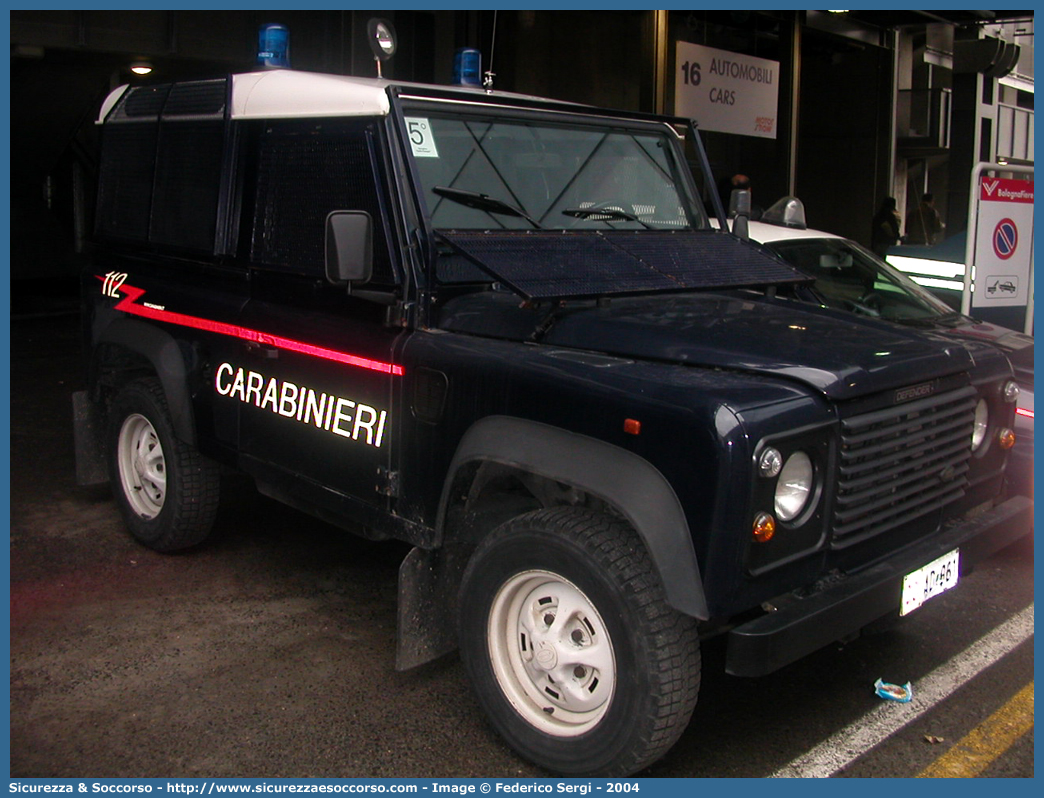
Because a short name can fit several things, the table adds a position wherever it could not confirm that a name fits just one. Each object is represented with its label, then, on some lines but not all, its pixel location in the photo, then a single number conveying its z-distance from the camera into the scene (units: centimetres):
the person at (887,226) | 1476
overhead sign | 1128
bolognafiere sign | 729
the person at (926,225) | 1625
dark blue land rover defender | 307
